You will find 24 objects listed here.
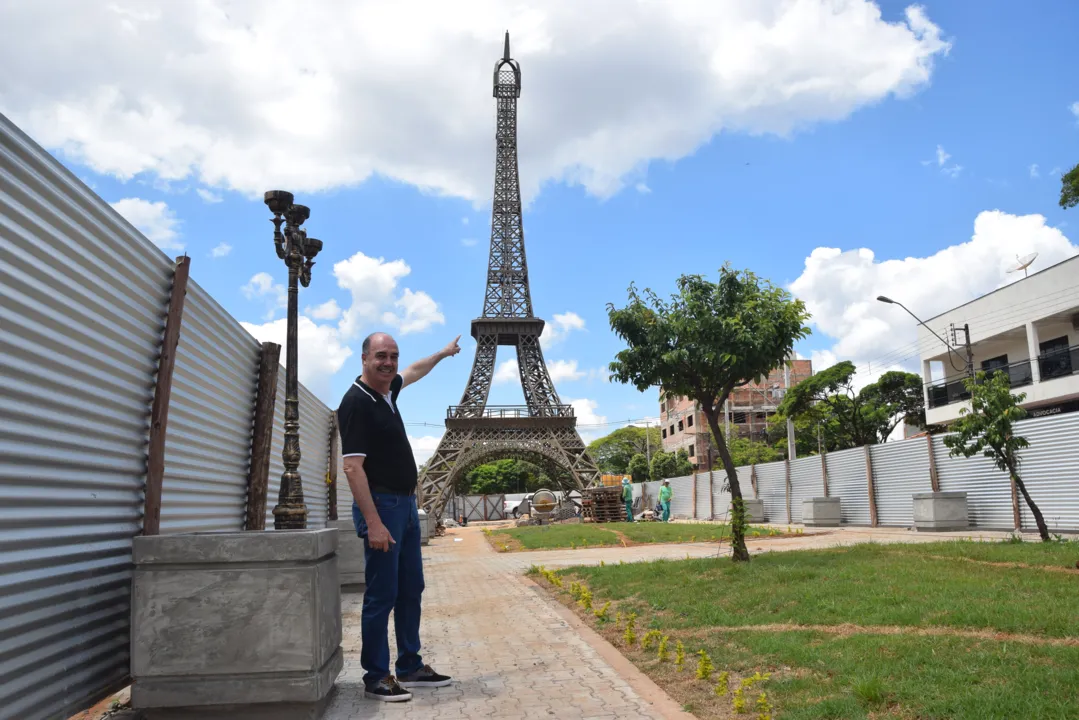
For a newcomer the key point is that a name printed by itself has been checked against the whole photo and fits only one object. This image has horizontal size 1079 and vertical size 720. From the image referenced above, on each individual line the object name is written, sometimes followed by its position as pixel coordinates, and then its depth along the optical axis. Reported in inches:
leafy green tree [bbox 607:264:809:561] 369.1
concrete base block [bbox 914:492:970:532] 608.4
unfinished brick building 2719.0
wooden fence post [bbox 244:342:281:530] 266.8
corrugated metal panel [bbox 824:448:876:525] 802.8
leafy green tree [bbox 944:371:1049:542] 434.3
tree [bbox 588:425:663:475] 3270.2
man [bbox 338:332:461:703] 165.2
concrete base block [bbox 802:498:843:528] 820.6
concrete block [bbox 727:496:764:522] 1035.9
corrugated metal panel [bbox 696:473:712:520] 1199.5
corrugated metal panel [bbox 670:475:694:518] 1304.3
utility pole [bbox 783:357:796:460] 1423.8
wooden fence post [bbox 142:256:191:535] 163.9
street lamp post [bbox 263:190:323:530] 294.8
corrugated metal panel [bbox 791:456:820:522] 906.7
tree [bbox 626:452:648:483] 2603.8
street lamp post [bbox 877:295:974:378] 874.8
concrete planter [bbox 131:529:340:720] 138.6
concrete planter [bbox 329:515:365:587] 362.6
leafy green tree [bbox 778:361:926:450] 1807.3
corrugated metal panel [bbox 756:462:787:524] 1015.0
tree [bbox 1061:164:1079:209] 811.4
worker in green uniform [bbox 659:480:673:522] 1144.8
